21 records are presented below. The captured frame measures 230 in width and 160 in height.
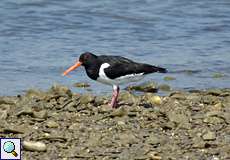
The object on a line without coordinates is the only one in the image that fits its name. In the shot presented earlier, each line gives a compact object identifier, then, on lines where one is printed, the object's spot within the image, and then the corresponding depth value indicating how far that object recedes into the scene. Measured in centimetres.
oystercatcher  1930
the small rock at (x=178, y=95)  2073
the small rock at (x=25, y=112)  1764
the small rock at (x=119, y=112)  1777
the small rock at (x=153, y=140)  1573
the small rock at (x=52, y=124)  1671
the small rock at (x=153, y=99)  2000
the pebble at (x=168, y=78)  2461
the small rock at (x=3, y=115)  1753
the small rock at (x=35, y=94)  2019
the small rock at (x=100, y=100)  1953
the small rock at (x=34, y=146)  1495
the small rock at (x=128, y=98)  2016
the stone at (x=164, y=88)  2292
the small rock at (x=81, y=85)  2338
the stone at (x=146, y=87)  2267
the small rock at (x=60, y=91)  2034
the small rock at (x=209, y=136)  1602
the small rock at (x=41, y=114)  1745
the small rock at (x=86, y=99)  1922
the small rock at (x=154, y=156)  1472
